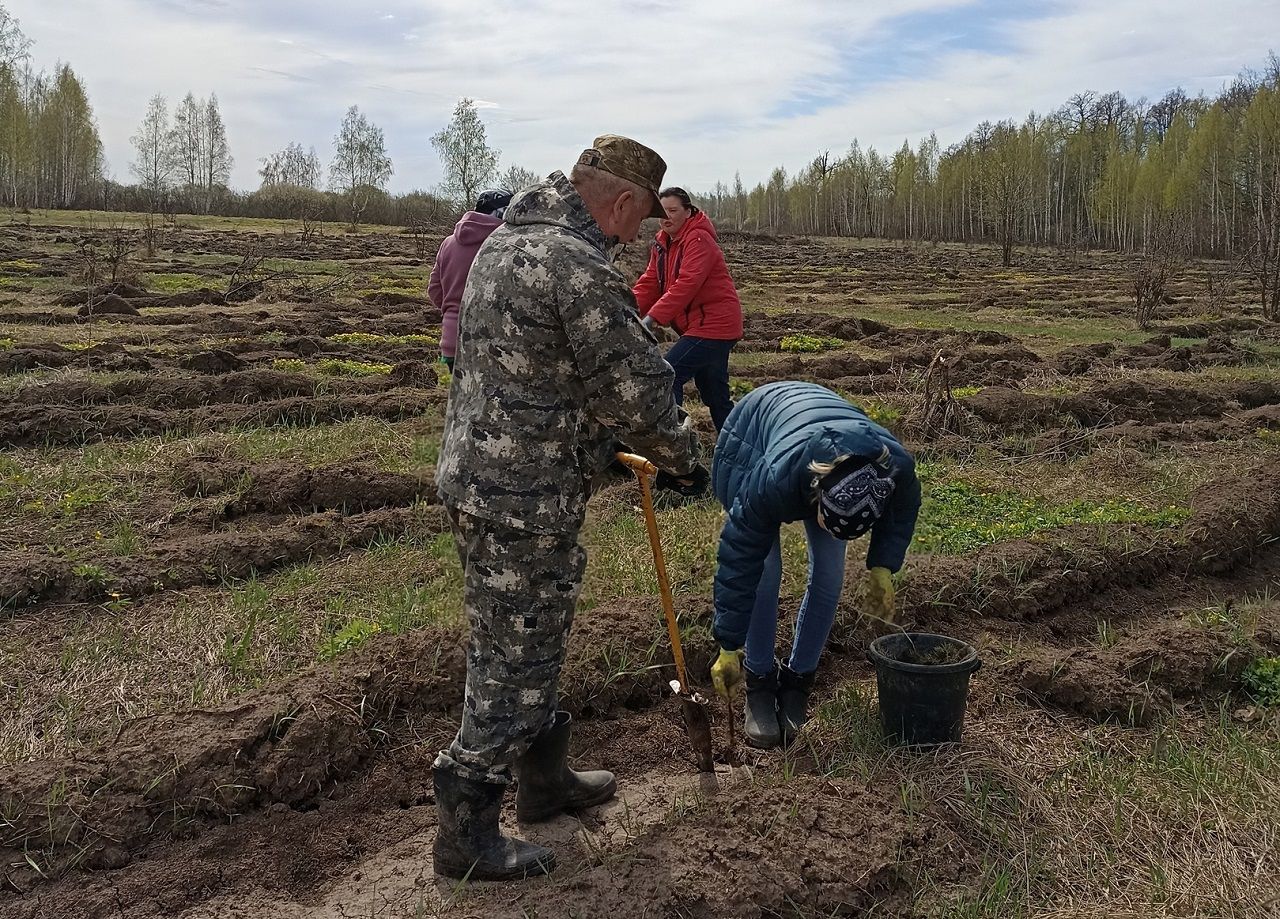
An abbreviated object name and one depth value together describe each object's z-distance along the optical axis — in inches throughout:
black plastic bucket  125.9
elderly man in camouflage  95.7
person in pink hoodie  195.3
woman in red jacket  247.3
